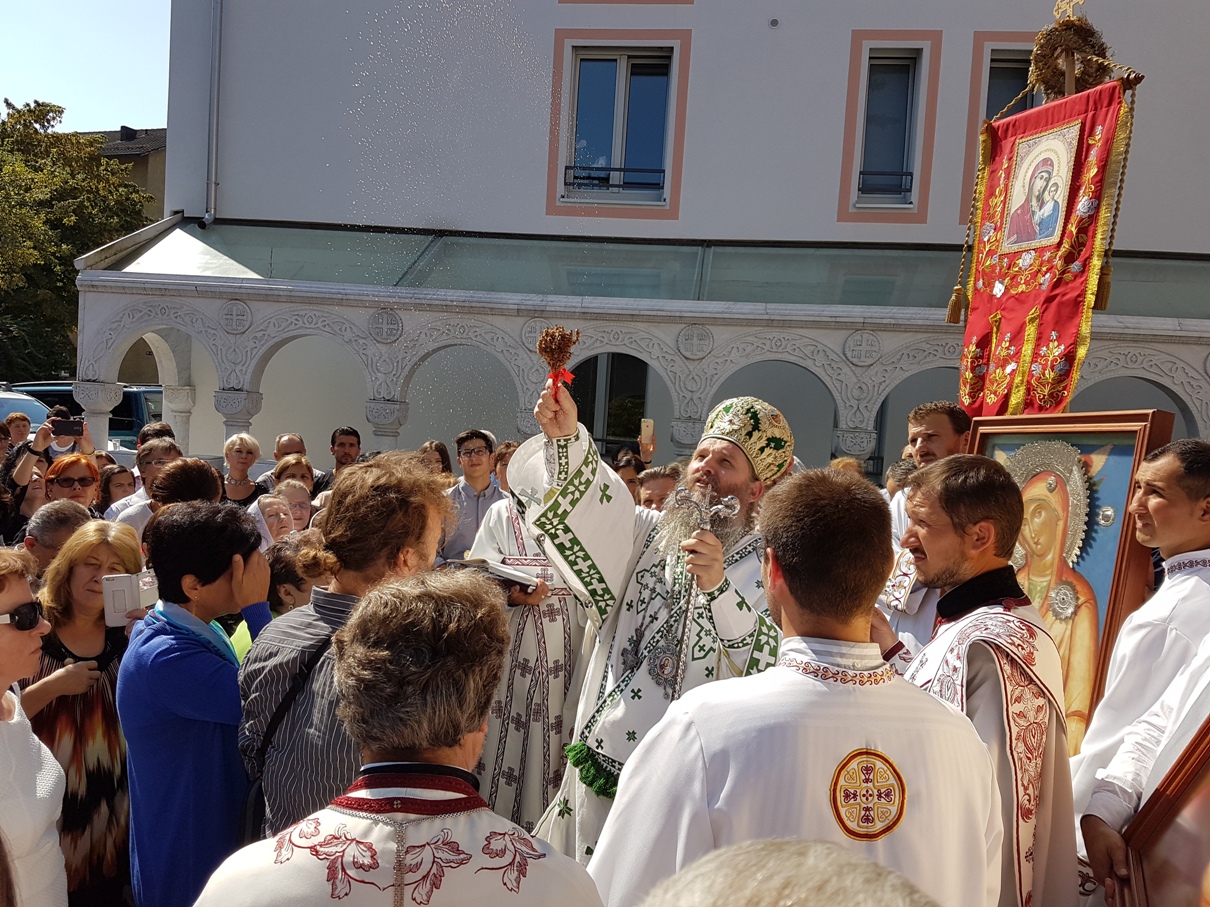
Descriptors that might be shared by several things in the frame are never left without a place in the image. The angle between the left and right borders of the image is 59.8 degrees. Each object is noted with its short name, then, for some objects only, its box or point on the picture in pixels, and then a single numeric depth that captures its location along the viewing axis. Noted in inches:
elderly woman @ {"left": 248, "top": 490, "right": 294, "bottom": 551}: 222.4
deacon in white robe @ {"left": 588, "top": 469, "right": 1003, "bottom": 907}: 67.6
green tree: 909.8
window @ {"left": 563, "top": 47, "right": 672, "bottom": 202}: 523.5
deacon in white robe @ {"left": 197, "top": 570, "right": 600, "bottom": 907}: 54.8
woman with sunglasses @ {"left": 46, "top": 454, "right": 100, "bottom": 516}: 222.8
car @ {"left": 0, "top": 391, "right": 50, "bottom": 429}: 608.1
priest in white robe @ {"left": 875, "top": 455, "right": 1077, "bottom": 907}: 87.5
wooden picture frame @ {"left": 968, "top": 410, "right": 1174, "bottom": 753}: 121.6
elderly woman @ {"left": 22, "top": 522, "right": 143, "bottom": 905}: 111.8
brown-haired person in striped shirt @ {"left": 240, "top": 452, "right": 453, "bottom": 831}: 86.4
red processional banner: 198.2
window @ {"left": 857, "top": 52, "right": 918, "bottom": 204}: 503.8
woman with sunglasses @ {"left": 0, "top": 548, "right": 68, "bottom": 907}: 87.8
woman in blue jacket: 97.8
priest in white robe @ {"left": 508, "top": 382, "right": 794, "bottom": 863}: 116.5
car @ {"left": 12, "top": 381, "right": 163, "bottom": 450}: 730.2
